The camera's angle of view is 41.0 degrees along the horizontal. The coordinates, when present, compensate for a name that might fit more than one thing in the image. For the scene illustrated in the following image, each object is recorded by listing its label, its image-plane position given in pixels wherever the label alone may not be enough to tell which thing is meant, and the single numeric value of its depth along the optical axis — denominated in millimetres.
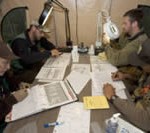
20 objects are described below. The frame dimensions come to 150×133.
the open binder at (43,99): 1192
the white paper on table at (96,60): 2002
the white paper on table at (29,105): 1175
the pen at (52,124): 1091
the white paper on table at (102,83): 1414
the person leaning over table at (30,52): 2080
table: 1073
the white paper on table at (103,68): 1808
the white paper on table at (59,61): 1924
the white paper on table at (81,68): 1765
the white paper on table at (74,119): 1058
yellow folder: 1240
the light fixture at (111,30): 2068
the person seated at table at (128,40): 1843
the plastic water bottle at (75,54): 2072
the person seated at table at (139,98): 1072
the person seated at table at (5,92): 1236
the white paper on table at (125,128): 953
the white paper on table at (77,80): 1474
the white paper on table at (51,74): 1632
